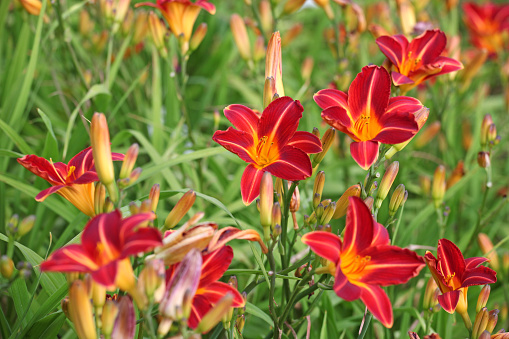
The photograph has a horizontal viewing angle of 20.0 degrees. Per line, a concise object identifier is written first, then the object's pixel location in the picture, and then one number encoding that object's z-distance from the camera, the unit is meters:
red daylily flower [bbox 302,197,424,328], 1.19
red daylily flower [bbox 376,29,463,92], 1.36
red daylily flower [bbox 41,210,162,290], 1.13
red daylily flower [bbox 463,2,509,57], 2.26
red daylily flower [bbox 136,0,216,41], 1.48
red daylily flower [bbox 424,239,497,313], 1.28
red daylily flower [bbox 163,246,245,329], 1.20
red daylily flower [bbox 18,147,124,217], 1.24
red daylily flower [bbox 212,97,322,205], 1.26
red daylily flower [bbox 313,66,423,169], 1.27
